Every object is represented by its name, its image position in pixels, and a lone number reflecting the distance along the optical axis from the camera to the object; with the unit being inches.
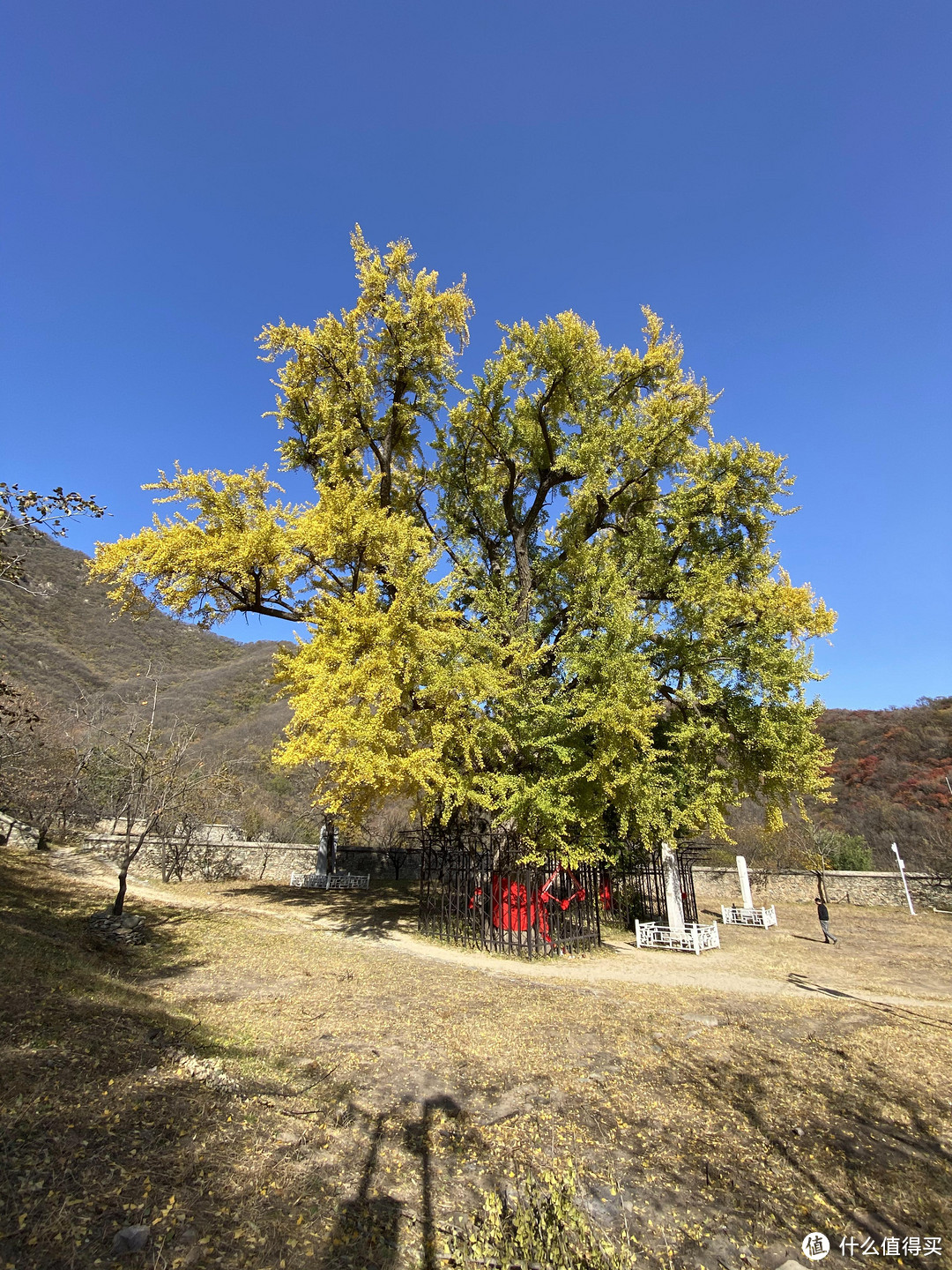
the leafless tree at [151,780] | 430.0
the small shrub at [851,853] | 923.4
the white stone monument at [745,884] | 721.0
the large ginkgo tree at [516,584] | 397.7
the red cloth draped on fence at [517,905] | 460.8
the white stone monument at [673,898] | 522.0
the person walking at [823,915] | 552.1
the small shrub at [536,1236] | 117.3
